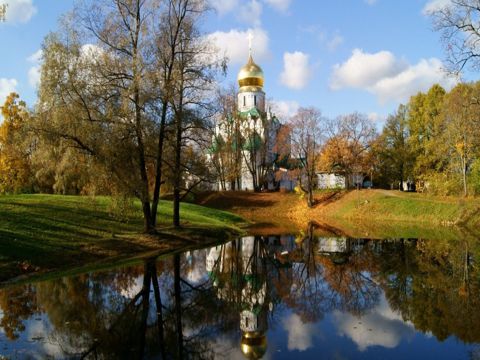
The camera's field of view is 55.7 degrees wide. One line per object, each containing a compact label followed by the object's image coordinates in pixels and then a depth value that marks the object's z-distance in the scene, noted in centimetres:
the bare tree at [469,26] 1567
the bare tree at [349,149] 5325
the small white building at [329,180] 5701
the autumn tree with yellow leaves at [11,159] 3291
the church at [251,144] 5369
